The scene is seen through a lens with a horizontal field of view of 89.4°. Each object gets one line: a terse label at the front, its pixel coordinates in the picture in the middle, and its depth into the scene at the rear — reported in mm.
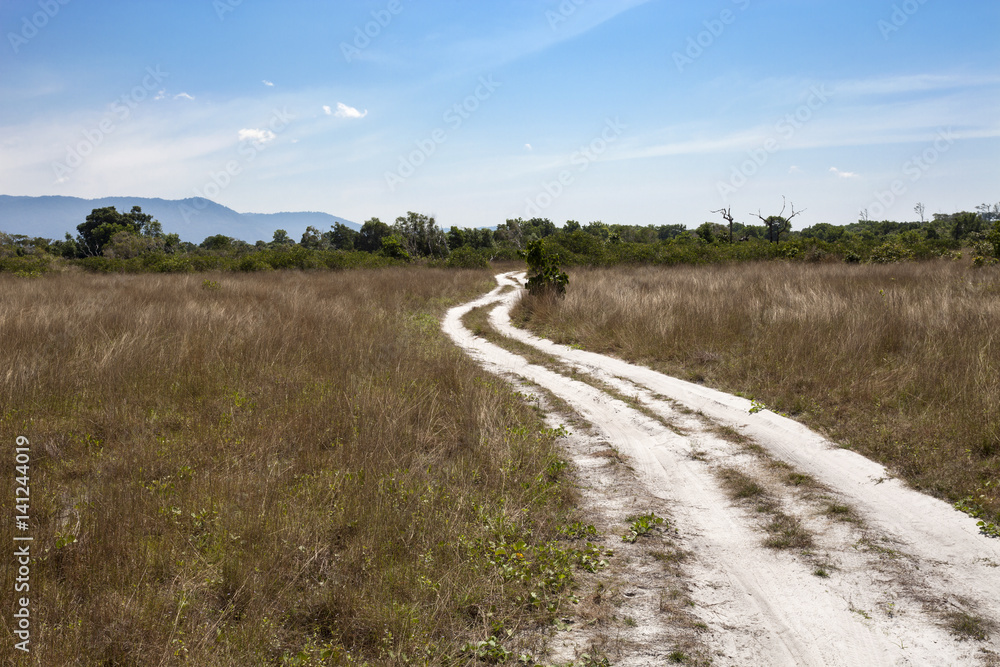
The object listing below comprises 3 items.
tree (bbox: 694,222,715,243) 50531
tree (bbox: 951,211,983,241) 52000
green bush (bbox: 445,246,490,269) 36281
